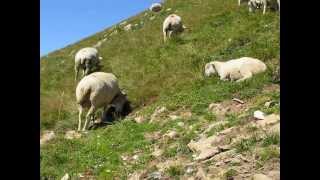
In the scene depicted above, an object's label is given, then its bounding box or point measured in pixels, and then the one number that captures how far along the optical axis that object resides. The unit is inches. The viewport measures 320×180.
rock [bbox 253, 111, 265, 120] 408.2
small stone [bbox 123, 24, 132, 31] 1451.0
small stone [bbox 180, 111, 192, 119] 502.7
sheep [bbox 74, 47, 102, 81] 917.2
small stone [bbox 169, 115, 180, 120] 508.4
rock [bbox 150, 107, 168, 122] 539.4
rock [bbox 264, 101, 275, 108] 434.7
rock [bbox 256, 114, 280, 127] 388.5
